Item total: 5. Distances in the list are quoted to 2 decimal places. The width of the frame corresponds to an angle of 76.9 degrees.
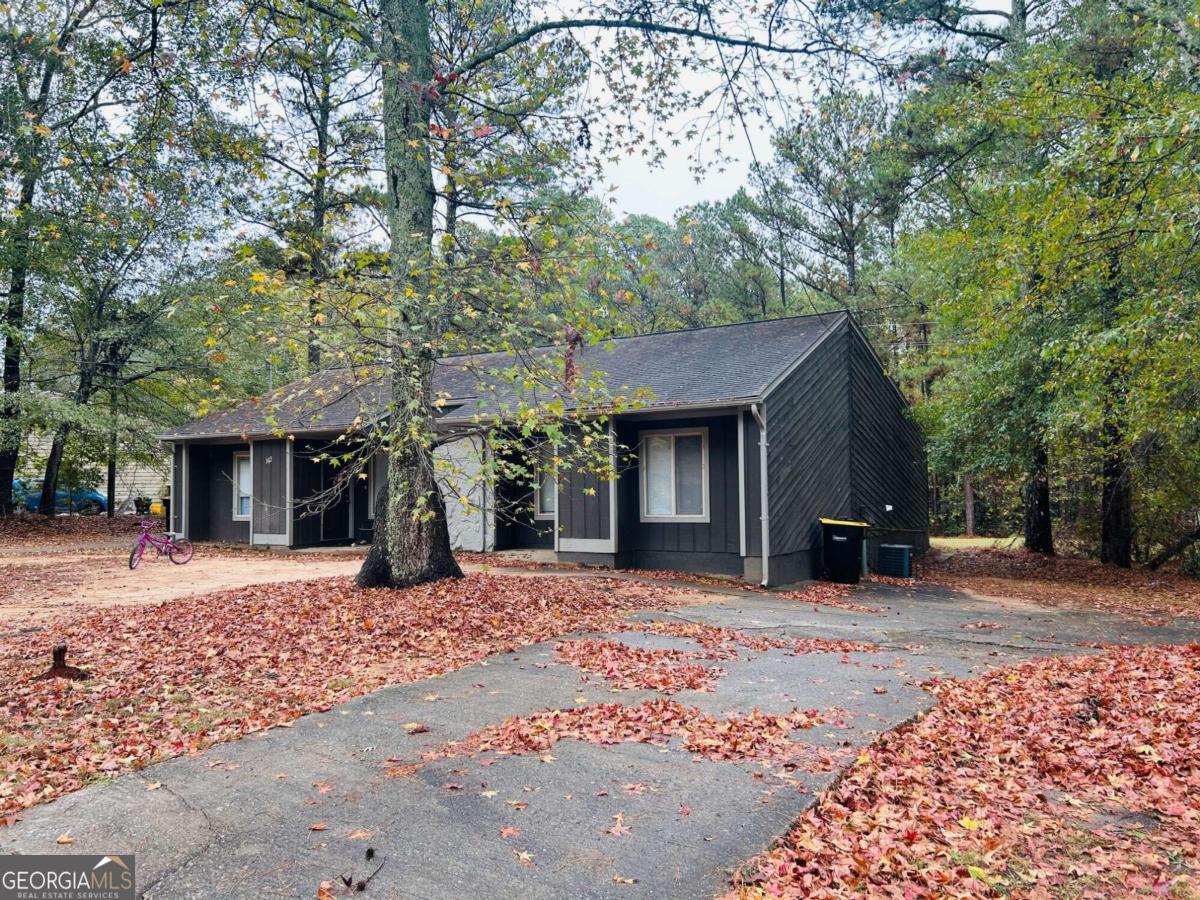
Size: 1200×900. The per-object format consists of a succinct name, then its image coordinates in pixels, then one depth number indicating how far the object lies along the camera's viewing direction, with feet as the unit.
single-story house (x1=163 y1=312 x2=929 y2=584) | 39.73
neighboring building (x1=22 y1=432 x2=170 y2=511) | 83.37
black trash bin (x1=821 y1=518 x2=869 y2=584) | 42.75
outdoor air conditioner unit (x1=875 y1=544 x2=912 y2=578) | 47.24
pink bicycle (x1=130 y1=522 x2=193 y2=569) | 43.86
